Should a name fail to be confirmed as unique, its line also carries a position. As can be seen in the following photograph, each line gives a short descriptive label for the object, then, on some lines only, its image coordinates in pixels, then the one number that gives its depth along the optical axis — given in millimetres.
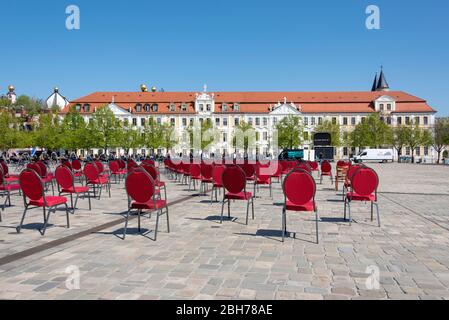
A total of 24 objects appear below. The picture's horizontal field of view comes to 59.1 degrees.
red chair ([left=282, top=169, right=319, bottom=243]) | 6703
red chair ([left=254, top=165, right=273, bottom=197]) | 12871
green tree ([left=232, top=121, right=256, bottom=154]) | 79125
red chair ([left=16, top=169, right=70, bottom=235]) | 7047
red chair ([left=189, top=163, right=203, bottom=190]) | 14516
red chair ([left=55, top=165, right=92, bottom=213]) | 9398
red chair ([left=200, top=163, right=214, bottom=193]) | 12920
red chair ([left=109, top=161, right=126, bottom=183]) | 16237
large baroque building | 83875
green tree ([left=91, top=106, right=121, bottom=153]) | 44850
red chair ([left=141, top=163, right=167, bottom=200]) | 10297
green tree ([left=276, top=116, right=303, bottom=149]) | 62719
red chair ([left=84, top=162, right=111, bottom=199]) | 11865
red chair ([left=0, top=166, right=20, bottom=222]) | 9964
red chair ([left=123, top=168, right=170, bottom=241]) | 6723
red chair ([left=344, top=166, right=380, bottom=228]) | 8141
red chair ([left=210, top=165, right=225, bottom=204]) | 11062
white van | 63812
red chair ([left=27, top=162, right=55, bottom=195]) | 12297
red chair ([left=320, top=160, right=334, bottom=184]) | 17812
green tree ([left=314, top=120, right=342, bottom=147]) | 77225
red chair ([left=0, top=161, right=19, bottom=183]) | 12517
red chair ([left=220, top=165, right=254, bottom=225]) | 8117
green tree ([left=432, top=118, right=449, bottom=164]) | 65581
